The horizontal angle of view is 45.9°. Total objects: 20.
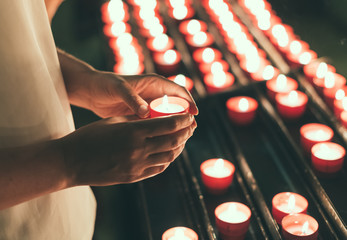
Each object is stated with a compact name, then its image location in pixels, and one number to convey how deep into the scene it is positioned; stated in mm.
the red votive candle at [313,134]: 1613
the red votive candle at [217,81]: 2162
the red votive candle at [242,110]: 1839
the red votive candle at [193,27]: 2766
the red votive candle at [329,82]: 1911
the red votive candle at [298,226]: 1221
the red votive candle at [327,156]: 1472
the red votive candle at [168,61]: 2377
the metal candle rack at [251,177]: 1389
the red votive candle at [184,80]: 2133
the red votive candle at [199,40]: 2607
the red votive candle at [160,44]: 2649
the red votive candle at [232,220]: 1279
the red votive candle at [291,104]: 1793
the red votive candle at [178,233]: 1341
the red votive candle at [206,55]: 2445
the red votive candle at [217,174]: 1484
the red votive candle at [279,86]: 1952
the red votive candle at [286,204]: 1340
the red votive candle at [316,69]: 1968
